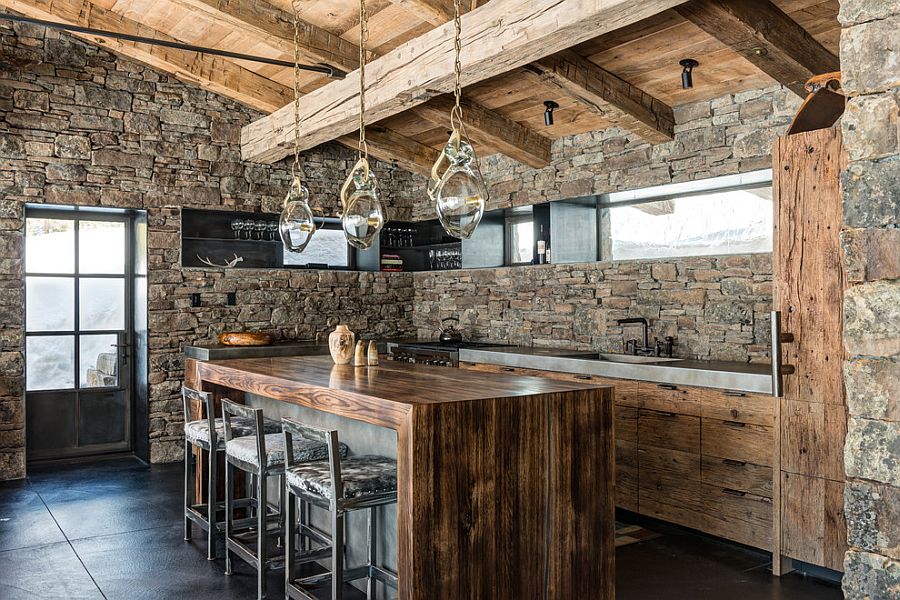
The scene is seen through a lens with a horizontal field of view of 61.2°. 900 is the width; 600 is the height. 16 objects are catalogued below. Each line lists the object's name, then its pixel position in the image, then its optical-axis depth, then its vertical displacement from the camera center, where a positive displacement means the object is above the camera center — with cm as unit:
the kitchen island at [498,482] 274 -67
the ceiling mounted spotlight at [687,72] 455 +140
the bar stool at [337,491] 297 -74
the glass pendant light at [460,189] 314 +49
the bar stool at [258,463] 356 -75
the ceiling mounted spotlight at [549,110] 547 +141
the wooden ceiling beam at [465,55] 369 +146
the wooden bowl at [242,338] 667 -26
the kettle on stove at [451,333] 729 -25
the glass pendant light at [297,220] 426 +50
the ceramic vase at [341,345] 437 -21
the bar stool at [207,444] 409 -76
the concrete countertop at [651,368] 415 -39
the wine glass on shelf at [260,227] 720 +78
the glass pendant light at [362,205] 368 +50
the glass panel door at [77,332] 650 -19
